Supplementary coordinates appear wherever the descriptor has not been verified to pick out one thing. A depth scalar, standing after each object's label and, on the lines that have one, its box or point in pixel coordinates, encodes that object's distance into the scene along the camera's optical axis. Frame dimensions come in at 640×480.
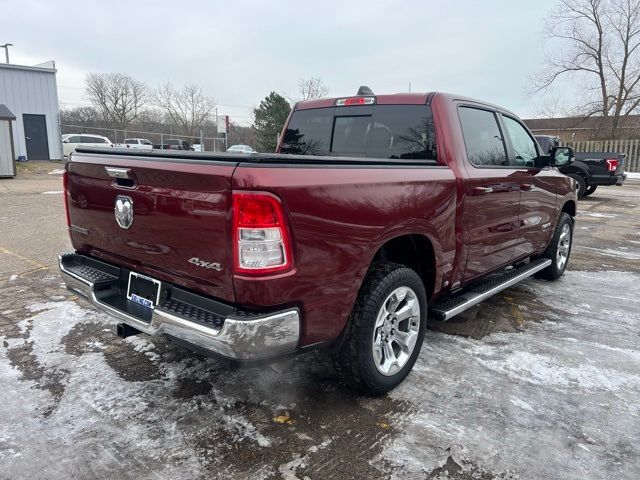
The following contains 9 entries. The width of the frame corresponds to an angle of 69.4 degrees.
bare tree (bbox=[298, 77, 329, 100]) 38.78
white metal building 24.34
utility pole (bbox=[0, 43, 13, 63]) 29.53
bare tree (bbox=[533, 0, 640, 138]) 28.64
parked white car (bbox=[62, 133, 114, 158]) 27.50
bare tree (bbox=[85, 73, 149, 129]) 51.59
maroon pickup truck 2.19
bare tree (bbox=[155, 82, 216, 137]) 53.69
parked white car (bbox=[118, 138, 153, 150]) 31.30
